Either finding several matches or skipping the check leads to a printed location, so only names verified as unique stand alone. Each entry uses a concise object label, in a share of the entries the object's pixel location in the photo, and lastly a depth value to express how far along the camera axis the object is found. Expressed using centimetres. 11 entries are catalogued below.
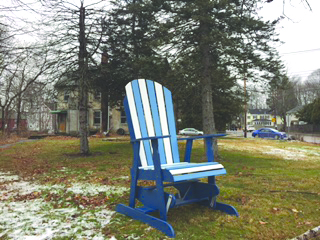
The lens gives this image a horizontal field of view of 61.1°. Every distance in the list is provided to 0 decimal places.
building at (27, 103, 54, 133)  5006
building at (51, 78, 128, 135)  2573
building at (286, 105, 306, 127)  5435
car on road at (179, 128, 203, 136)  3074
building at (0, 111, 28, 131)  2380
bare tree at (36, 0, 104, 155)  867
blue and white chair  268
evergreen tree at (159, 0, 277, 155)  709
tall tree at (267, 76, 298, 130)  5025
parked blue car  2452
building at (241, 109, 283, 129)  8923
